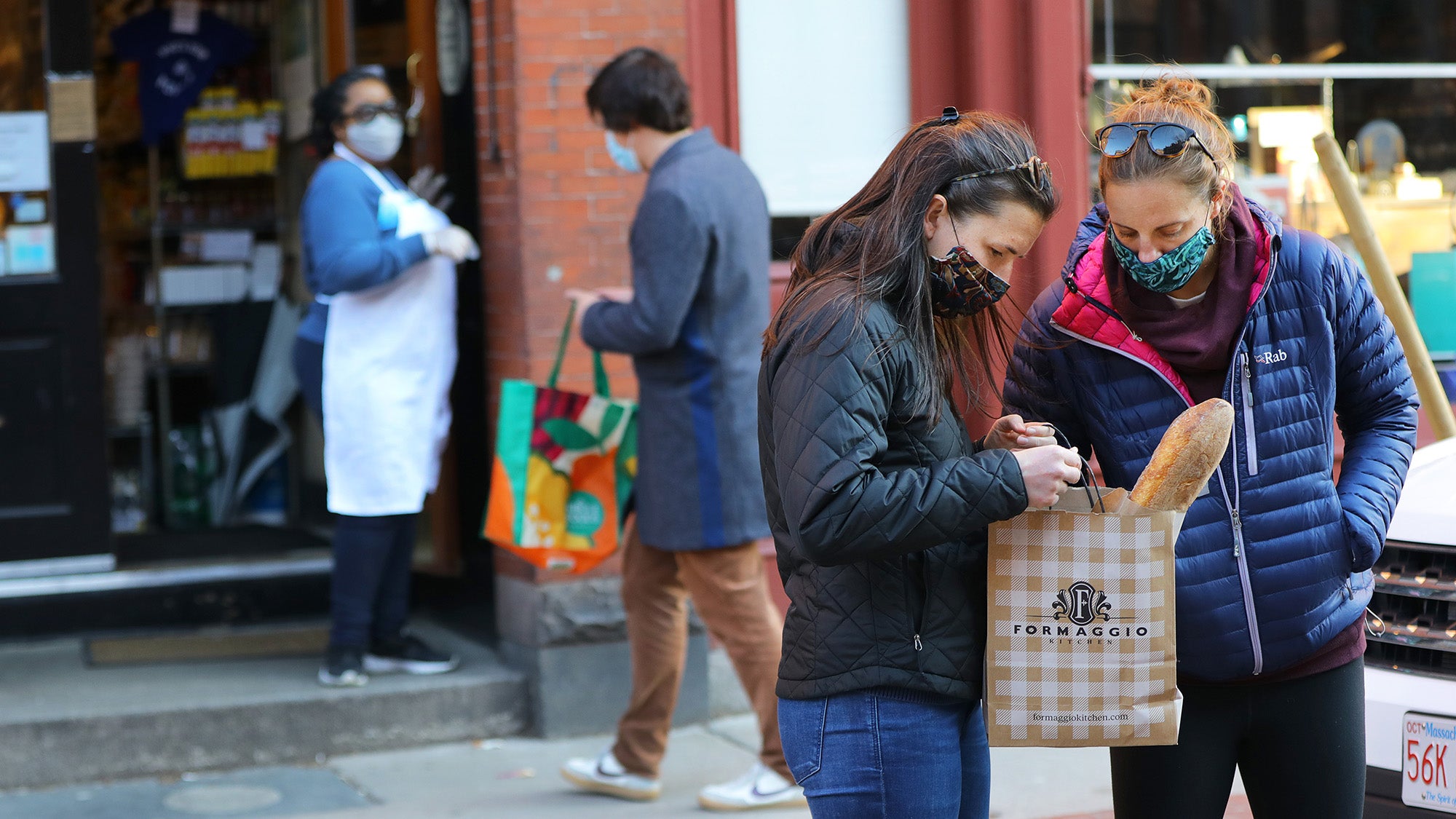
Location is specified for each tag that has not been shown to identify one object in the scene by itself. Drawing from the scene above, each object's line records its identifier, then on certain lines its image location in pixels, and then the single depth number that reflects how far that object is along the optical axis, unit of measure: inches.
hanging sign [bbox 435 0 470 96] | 470.9
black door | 486.9
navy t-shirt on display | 602.5
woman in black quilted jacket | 183.3
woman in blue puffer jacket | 206.4
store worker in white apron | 434.3
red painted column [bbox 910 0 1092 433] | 484.1
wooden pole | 333.4
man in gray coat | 355.9
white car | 259.9
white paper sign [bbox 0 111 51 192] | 489.4
